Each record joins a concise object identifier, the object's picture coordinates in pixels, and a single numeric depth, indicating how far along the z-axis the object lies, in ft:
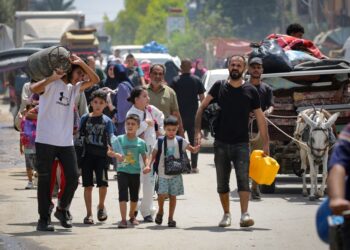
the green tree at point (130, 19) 599.57
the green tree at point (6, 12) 288.10
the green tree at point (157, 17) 496.64
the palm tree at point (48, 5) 530.92
